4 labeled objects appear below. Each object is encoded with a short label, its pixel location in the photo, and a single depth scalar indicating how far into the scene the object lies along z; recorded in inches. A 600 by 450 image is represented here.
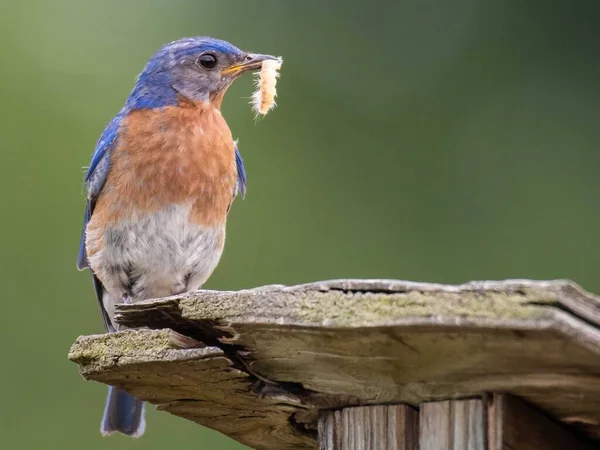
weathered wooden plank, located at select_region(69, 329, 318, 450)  201.3
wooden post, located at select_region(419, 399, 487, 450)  194.0
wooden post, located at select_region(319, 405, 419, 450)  205.0
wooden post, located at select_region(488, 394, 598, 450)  191.9
